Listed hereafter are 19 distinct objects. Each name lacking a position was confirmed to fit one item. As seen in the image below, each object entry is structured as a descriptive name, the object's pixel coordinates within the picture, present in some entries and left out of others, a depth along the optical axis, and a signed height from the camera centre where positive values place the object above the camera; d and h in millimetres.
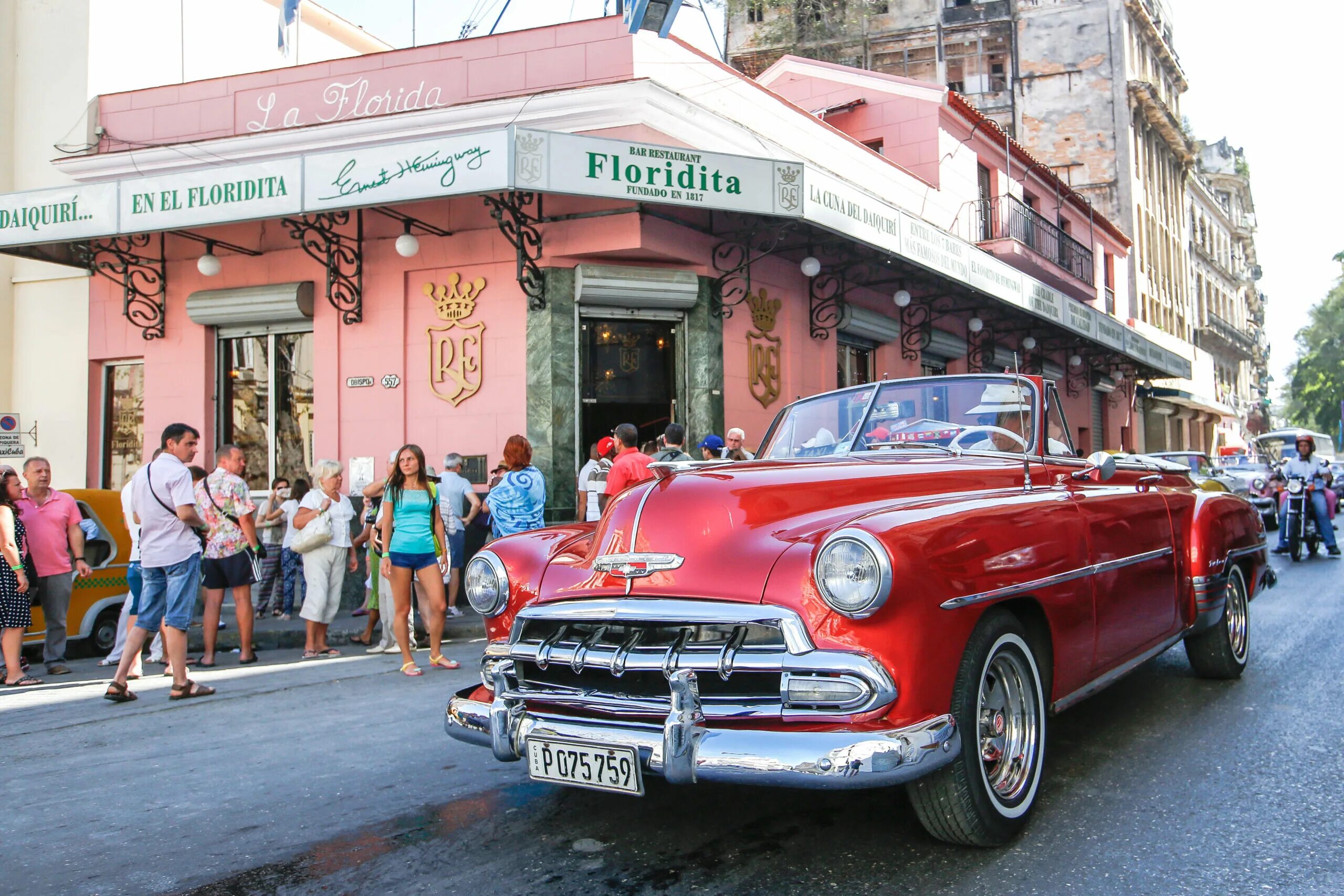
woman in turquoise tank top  6734 -438
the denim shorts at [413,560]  6730 -573
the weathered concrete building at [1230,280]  44469 +9461
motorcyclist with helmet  11938 -188
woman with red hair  8062 -173
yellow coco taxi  8672 -885
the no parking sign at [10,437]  12336 +592
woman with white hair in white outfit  7957 -665
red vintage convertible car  2691 -486
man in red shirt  7758 +68
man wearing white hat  4219 +214
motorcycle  12109 -667
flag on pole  13906 +6591
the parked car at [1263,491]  16844 -494
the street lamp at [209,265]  11602 +2566
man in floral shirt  7270 -435
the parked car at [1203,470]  11250 -90
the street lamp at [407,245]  10695 +2542
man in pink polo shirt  7633 -472
